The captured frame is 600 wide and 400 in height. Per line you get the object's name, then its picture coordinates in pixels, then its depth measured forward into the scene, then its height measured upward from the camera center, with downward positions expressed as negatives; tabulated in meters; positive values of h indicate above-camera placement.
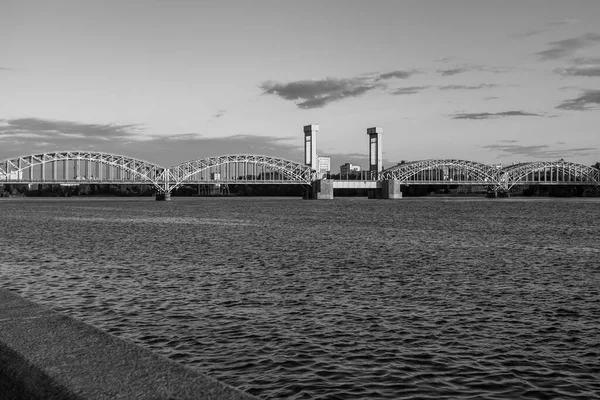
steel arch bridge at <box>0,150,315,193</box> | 168.75 +7.81
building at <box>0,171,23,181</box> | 164.75 +5.12
